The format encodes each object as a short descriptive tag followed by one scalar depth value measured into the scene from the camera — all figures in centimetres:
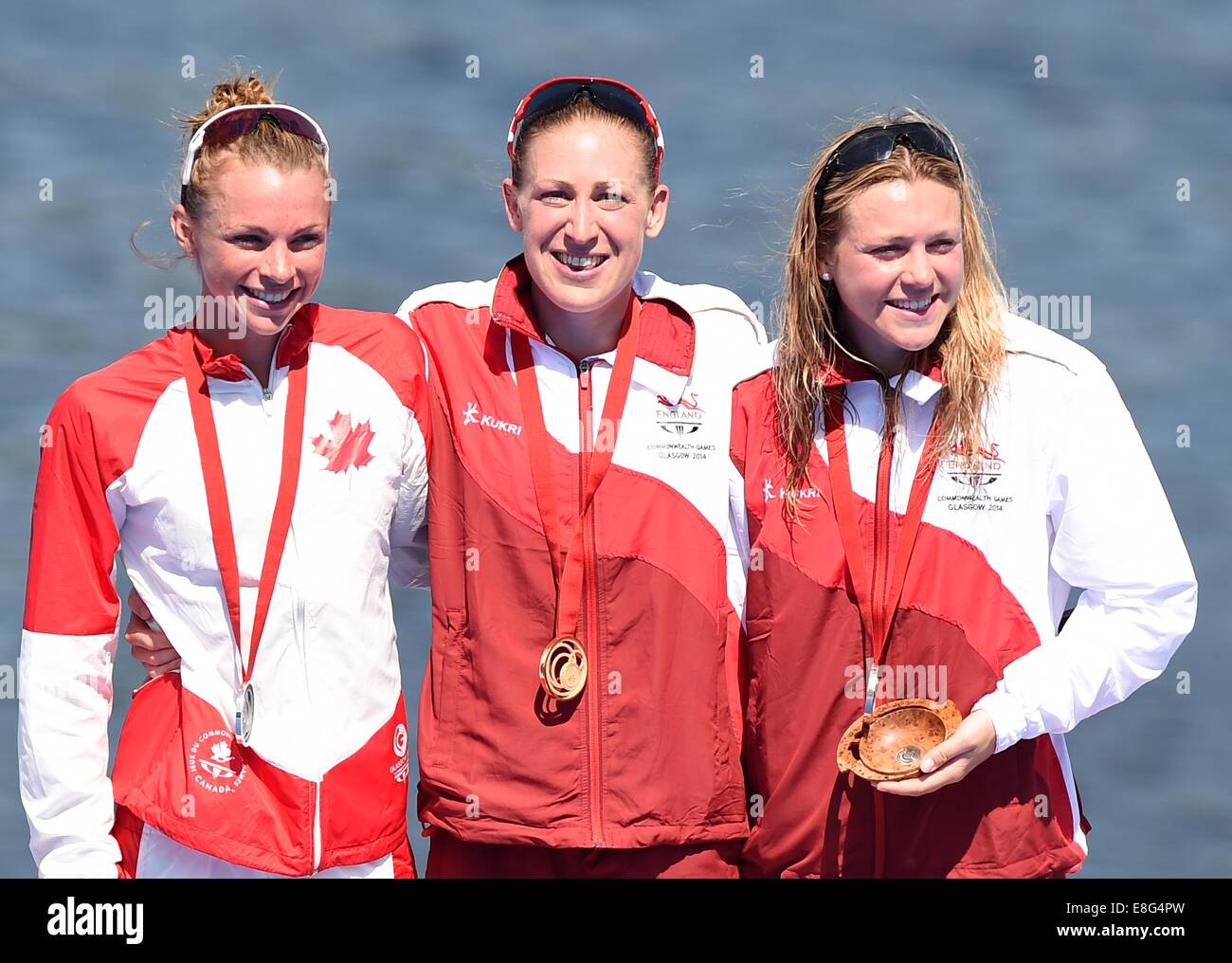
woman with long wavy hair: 441
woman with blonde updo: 438
